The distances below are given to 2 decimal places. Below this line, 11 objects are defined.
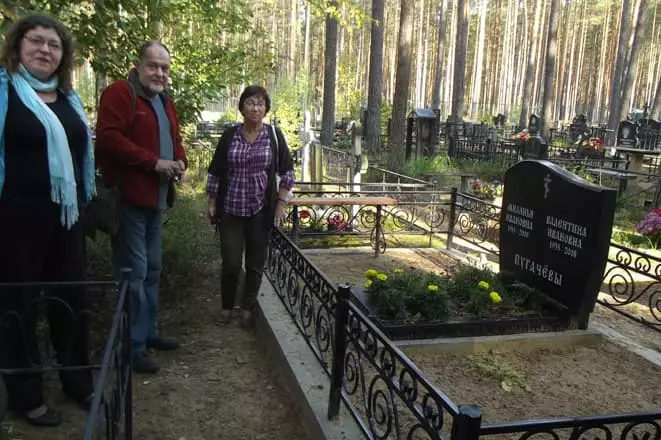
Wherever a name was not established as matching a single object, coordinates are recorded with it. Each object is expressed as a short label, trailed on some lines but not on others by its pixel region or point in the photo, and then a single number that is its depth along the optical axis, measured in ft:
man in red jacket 10.50
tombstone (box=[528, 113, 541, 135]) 77.73
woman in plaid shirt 13.23
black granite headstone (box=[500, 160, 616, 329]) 14.06
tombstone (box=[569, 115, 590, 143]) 83.30
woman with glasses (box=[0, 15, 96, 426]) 8.14
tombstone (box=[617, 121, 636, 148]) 53.93
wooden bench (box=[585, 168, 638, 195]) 40.73
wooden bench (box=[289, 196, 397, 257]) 23.02
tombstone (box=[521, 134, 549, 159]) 43.88
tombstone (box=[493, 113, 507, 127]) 108.35
